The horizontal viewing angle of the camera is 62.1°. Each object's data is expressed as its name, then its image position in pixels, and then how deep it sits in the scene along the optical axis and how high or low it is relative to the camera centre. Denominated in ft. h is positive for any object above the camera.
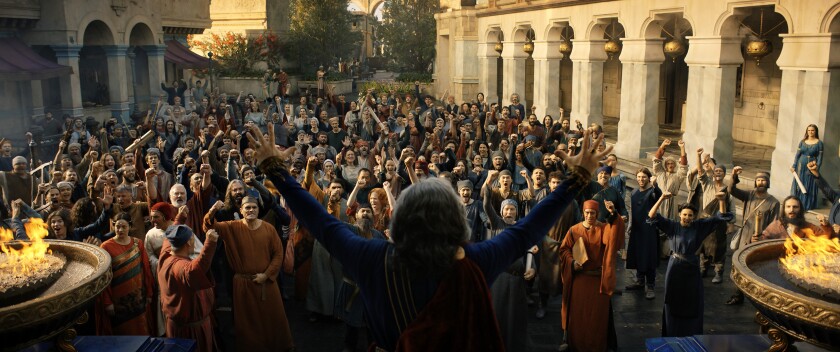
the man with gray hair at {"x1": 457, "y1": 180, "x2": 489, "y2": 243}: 27.63 -5.56
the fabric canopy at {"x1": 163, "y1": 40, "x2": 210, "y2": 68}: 97.71 +2.08
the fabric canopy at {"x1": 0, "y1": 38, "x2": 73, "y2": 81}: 60.13 +0.69
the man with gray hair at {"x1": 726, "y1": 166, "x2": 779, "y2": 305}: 29.25 -5.80
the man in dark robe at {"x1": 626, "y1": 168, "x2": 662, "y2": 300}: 30.40 -7.22
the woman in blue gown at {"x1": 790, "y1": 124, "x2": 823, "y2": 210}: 38.91 -5.03
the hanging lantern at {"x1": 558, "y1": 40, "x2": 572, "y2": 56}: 70.33 +2.20
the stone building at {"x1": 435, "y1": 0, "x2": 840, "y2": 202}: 41.16 +0.30
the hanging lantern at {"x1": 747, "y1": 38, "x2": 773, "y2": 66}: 43.60 +1.33
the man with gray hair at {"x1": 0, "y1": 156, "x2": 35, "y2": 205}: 32.30 -5.10
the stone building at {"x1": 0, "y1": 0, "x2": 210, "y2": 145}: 66.85 +2.13
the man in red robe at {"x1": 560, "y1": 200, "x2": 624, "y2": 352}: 23.77 -7.15
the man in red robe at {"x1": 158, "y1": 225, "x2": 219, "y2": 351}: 19.89 -6.29
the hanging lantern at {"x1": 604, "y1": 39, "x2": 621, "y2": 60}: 59.36 +2.00
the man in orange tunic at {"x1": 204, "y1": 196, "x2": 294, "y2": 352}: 22.90 -6.81
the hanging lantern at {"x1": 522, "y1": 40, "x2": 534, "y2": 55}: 77.97 +2.55
